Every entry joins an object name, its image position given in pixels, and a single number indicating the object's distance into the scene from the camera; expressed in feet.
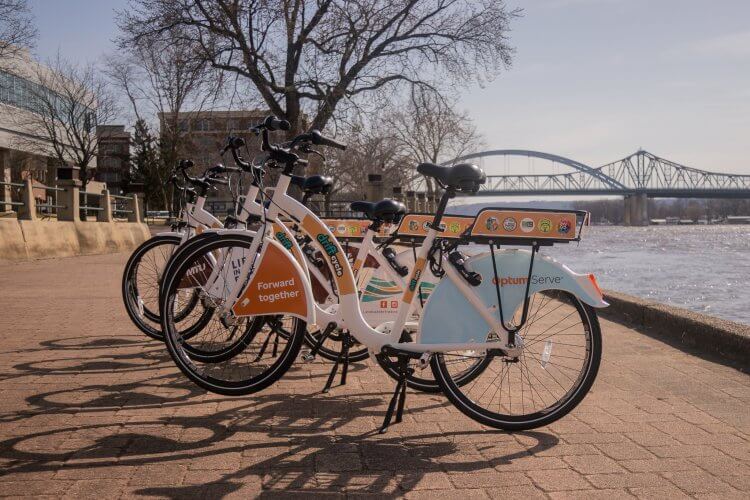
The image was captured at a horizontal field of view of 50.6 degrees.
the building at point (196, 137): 104.99
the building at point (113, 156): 188.03
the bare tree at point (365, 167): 156.87
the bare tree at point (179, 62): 62.85
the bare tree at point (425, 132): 71.59
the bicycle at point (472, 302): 12.36
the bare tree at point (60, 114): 173.17
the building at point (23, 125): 169.78
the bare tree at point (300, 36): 61.41
